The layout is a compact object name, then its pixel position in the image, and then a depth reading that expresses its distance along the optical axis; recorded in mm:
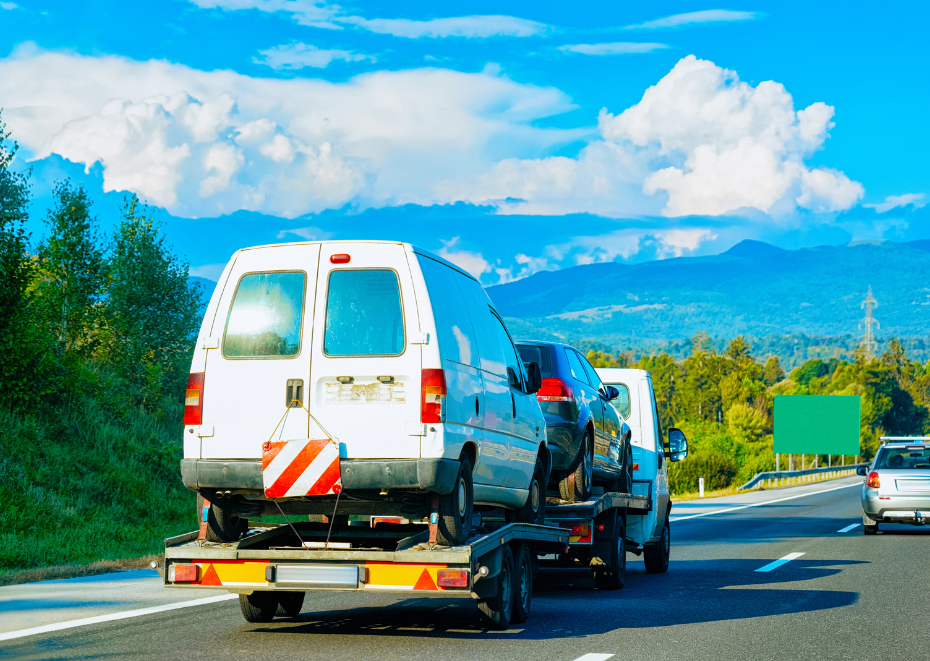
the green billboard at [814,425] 75062
